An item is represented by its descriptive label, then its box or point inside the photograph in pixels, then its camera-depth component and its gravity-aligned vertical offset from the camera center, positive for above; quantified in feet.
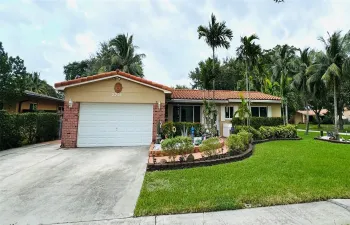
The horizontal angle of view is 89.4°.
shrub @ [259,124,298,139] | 41.30 -2.00
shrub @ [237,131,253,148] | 29.41 -2.51
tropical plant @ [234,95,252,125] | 41.05 +2.62
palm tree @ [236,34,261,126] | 41.70 +17.56
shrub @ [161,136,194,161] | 23.04 -3.14
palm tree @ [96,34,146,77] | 87.66 +33.73
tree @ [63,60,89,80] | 153.26 +46.47
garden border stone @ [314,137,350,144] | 40.79 -4.03
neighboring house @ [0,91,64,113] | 49.54 +5.44
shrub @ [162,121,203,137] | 39.68 -1.05
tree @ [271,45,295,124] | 66.04 +24.10
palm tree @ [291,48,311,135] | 60.13 +15.92
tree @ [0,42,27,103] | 35.68 +8.78
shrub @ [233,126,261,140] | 39.42 -1.95
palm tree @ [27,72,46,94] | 120.41 +26.87
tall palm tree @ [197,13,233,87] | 42.14 +21.46
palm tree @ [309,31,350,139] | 43.83 +16.55
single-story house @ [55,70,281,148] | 34.65 +2.37
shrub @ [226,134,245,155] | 25.70 -3.19
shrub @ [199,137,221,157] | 23.82 -3.27
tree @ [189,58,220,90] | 41.47 +11.66
